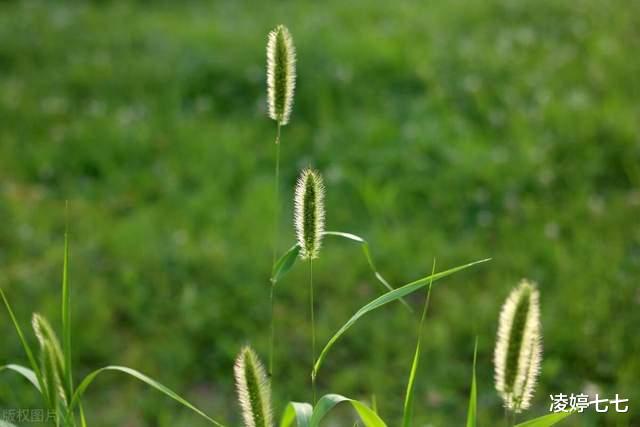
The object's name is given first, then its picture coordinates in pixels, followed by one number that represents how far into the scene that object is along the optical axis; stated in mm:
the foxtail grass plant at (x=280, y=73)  771
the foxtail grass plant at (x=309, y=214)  740
